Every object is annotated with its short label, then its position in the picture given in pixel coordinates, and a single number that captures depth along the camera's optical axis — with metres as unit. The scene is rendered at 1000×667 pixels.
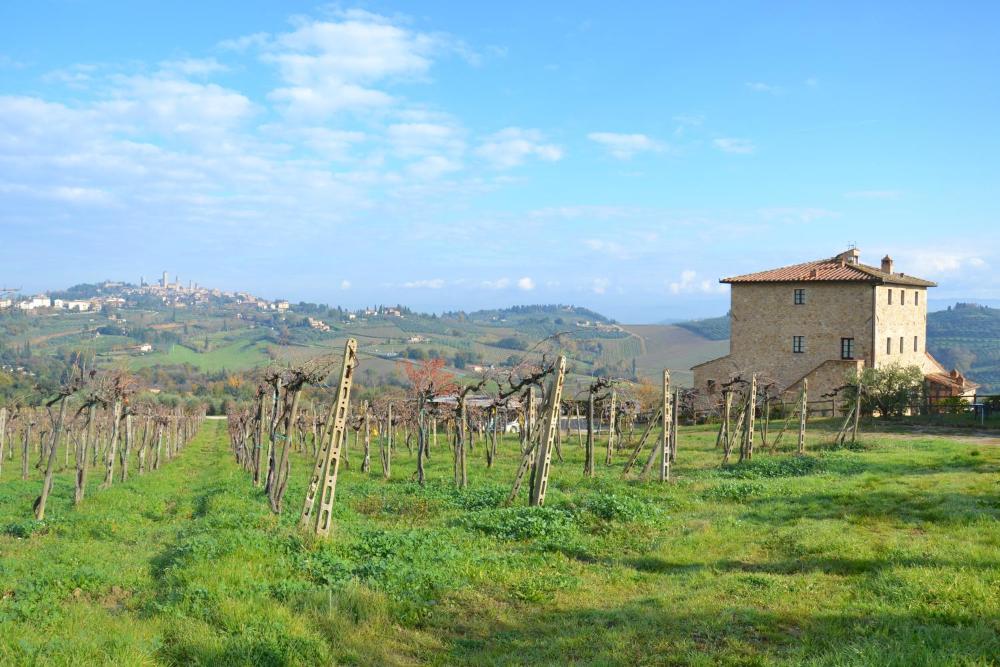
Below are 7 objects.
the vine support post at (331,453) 11.27
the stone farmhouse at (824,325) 43.97
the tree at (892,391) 36.16
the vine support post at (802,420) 24.03
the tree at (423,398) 21.45
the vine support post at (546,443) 13.98
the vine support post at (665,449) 17.92
